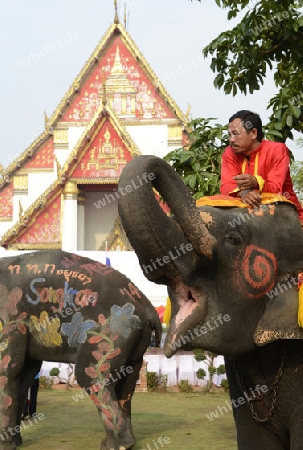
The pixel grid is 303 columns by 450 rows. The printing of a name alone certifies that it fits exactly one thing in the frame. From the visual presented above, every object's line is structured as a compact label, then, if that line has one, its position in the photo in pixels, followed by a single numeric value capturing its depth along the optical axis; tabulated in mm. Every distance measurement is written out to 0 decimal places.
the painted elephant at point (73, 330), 6008
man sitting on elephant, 2676
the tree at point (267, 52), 5902
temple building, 18016
